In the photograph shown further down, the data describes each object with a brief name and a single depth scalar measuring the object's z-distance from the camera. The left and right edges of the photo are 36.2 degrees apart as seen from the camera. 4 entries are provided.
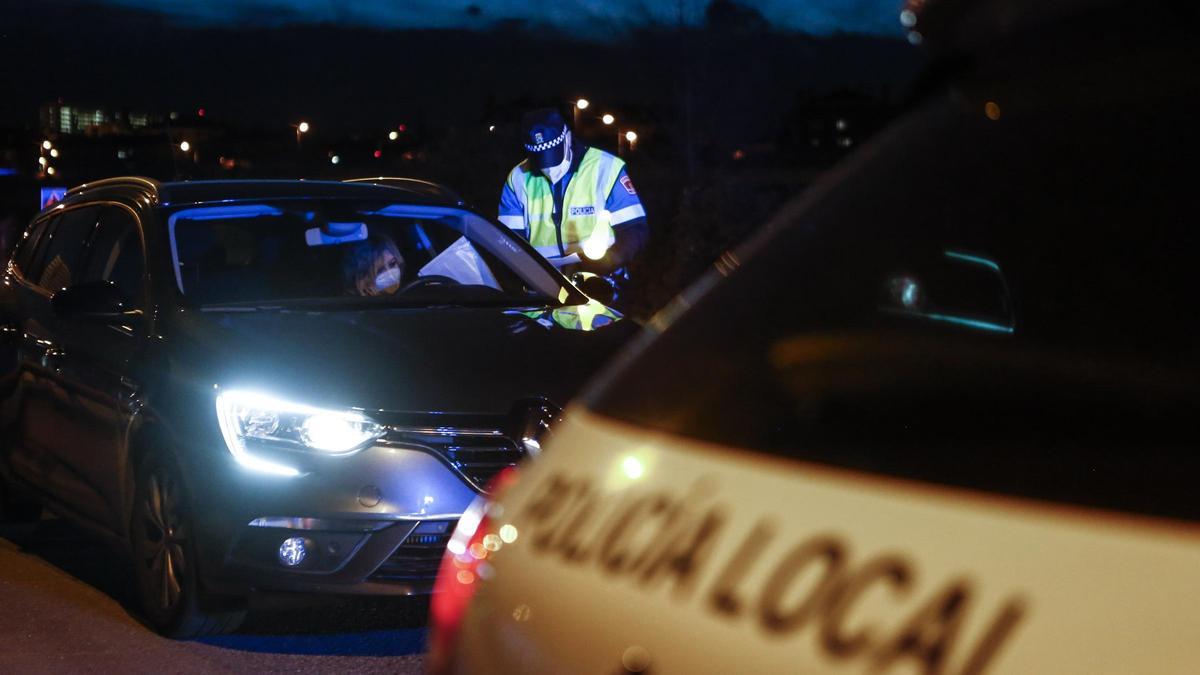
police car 1.49
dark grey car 5.62
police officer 9.31
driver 7.23
